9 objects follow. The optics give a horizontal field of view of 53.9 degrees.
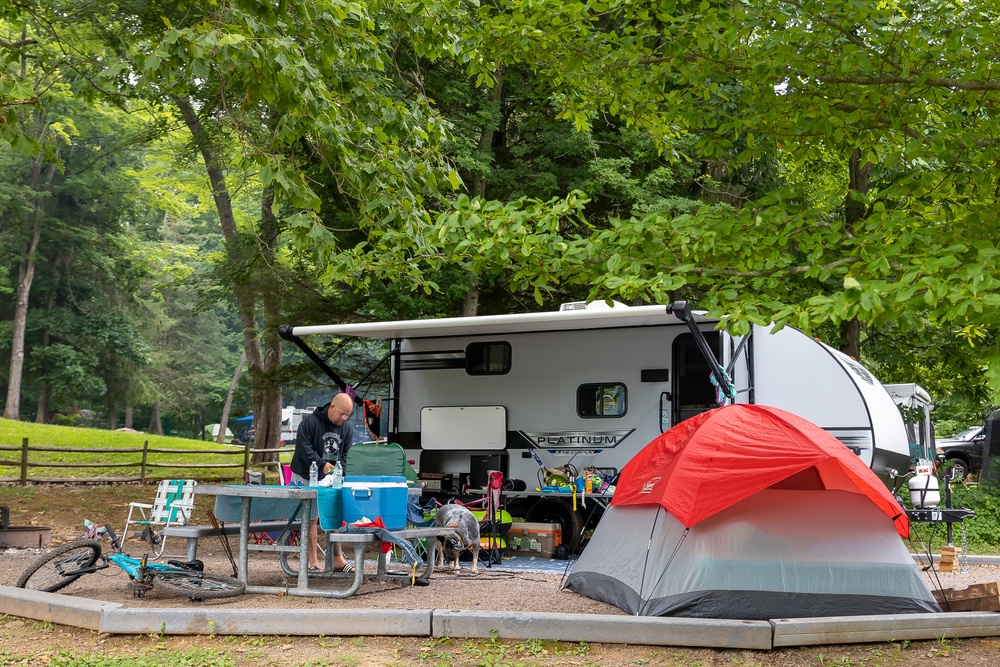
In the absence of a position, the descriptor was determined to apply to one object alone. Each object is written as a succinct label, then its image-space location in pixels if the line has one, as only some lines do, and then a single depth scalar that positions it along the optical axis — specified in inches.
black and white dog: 338.0
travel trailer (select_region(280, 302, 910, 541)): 381.1
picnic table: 264.8
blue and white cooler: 276.5
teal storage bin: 272.2
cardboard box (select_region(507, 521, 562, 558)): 405.4
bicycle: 262.1
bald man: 315.3
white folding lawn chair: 298.2
